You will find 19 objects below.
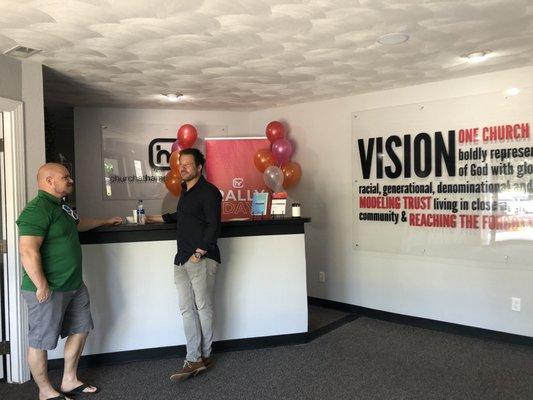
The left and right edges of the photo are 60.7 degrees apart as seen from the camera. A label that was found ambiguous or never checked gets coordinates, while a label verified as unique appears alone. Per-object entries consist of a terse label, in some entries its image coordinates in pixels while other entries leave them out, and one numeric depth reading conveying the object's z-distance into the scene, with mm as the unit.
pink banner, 5359
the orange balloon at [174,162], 5012
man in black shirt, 3146
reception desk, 3469
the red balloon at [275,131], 5137
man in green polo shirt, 2588
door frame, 3184
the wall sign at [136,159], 5434
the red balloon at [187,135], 5133
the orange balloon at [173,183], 5082
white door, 3189
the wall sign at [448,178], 3805
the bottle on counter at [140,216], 3600
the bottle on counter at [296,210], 3973
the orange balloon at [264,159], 4969
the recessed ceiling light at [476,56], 3341
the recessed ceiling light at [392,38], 2938
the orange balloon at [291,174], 4980
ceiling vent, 3030
